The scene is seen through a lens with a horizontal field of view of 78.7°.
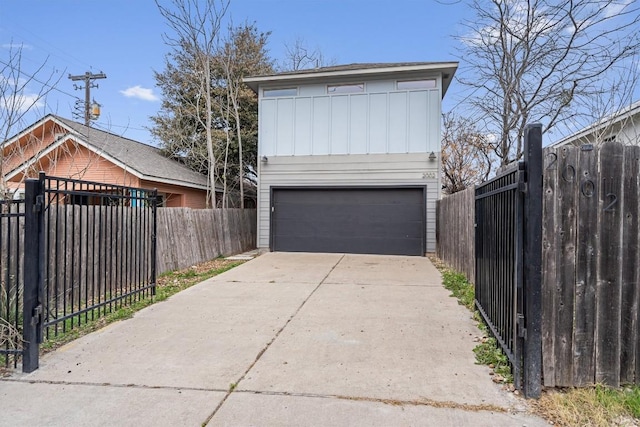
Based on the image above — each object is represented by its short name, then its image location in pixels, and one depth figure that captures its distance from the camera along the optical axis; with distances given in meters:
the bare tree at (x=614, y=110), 8.09
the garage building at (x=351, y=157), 11.66
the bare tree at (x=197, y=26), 11.87
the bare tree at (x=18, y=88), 5.31
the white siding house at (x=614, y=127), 8.20
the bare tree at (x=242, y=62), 14.49
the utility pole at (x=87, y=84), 21.59
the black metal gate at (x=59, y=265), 3.37
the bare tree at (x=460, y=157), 18.27
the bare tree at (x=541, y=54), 8.46
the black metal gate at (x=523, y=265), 2.79
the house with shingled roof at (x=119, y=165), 11.74
